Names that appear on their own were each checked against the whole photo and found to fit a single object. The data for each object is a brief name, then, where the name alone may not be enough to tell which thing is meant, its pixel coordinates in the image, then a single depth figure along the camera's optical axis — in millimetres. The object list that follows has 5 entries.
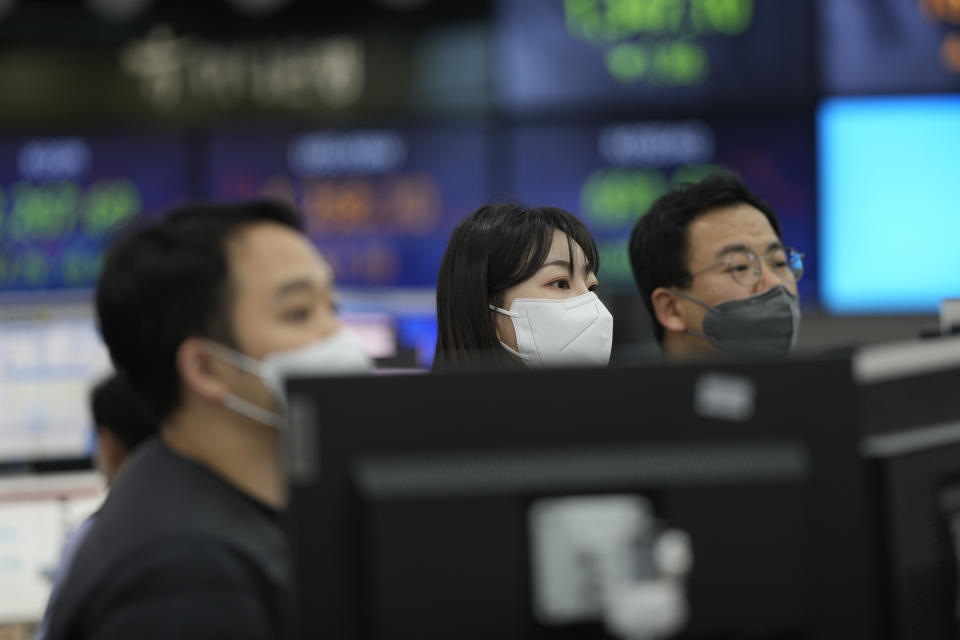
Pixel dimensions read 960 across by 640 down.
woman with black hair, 4262
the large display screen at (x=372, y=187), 9406
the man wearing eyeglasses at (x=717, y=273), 4590
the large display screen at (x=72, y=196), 9492
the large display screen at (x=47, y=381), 7387
